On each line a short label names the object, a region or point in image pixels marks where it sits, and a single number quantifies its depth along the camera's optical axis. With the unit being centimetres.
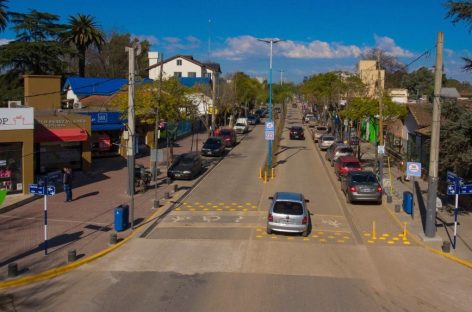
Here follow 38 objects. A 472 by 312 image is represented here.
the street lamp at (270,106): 3850
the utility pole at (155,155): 2560
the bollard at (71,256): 1669
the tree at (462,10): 2128
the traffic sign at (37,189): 1767
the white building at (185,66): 10425
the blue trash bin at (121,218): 2086
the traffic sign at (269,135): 3922
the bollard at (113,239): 1891
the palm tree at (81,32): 6988
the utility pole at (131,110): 2643
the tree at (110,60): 10544
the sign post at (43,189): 1766
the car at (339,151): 4016
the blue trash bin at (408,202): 2475
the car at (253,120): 8881
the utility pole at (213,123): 5750
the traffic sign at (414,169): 2261
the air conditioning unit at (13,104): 2853
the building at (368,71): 7362
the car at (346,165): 3369
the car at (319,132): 6058
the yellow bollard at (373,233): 2107
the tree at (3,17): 6230
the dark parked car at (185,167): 3384
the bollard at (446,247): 1886
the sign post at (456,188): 1938
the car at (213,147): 4528
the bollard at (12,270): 1520
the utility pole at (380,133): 3058
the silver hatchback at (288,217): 2042
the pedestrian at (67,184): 2595
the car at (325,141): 5159
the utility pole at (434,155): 2005
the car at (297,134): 6353
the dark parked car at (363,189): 2692
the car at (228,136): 5378
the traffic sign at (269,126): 3938
